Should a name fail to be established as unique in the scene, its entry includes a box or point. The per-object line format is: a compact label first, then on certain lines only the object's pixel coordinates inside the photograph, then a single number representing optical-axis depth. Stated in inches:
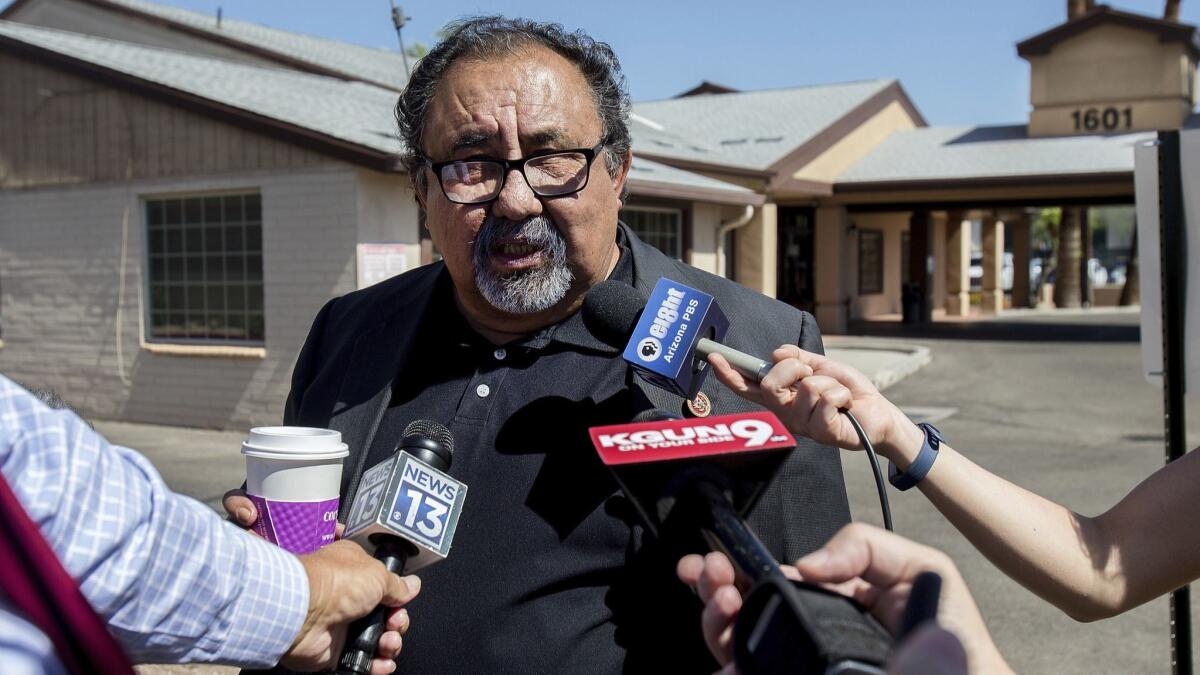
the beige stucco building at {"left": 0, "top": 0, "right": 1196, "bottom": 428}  425.7
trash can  1051.9
